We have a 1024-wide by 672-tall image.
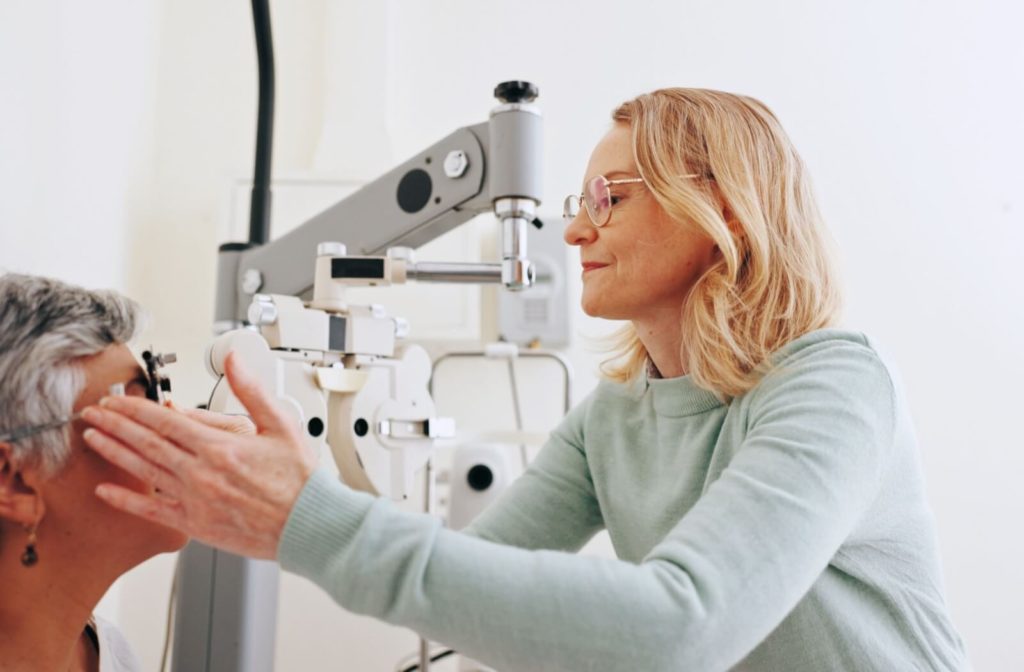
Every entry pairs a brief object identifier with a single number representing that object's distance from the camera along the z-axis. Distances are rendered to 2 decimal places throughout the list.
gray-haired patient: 0.77
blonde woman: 0.63
